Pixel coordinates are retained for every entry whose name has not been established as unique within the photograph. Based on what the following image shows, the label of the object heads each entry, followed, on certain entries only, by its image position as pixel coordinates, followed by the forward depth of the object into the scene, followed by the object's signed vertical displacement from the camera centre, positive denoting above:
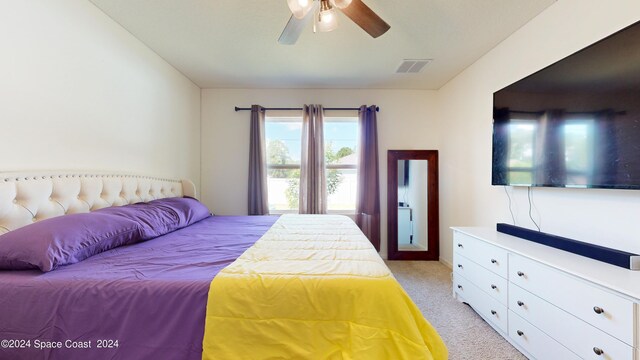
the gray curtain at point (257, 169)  3.53 +0.17
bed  1.00 -0.56
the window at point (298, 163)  3.73 +0.26
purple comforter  1.00 -0.56
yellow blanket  0.99 -0.58
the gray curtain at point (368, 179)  3.53 +0.01
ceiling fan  1.48 +1.08
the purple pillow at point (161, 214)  1.73 -0.27
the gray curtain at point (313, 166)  3.54 +0.21
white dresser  1.09 -0.68
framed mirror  3.55 -0.37
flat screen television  1.31 +0.38
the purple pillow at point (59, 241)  1.11 -0.30
